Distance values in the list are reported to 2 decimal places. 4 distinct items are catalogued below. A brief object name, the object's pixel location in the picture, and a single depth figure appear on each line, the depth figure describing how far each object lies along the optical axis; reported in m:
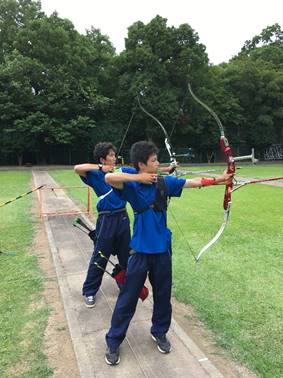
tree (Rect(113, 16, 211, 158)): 31.45
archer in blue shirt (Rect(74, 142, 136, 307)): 4.37
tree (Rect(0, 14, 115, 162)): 30.97
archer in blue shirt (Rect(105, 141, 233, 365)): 3.35
